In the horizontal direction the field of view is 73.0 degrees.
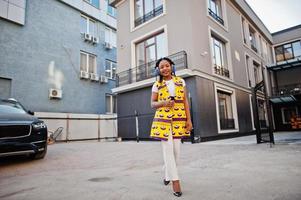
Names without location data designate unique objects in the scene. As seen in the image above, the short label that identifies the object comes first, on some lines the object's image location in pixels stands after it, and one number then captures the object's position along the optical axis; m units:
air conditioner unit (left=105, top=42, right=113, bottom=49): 15.96
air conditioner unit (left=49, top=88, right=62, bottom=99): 11.94
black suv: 3.89
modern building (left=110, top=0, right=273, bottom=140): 9.52
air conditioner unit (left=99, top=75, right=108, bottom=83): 14.94
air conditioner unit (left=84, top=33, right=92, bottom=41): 14.35
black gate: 6.02
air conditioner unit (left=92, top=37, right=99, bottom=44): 14.81
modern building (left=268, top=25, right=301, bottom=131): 16.78
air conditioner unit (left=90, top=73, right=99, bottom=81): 14.36
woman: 2.21
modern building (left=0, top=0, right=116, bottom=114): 10.80
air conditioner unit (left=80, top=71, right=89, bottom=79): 13.77
